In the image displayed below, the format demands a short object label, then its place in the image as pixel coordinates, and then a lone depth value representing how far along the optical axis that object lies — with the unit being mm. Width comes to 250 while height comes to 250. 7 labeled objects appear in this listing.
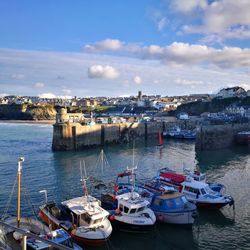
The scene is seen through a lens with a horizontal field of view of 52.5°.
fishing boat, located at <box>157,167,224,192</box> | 20583
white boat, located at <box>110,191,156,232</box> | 15363
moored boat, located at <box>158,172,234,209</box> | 18612
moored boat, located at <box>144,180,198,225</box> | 16279
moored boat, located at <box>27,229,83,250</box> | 12317
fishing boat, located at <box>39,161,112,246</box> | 13935
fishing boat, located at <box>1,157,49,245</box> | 13852
